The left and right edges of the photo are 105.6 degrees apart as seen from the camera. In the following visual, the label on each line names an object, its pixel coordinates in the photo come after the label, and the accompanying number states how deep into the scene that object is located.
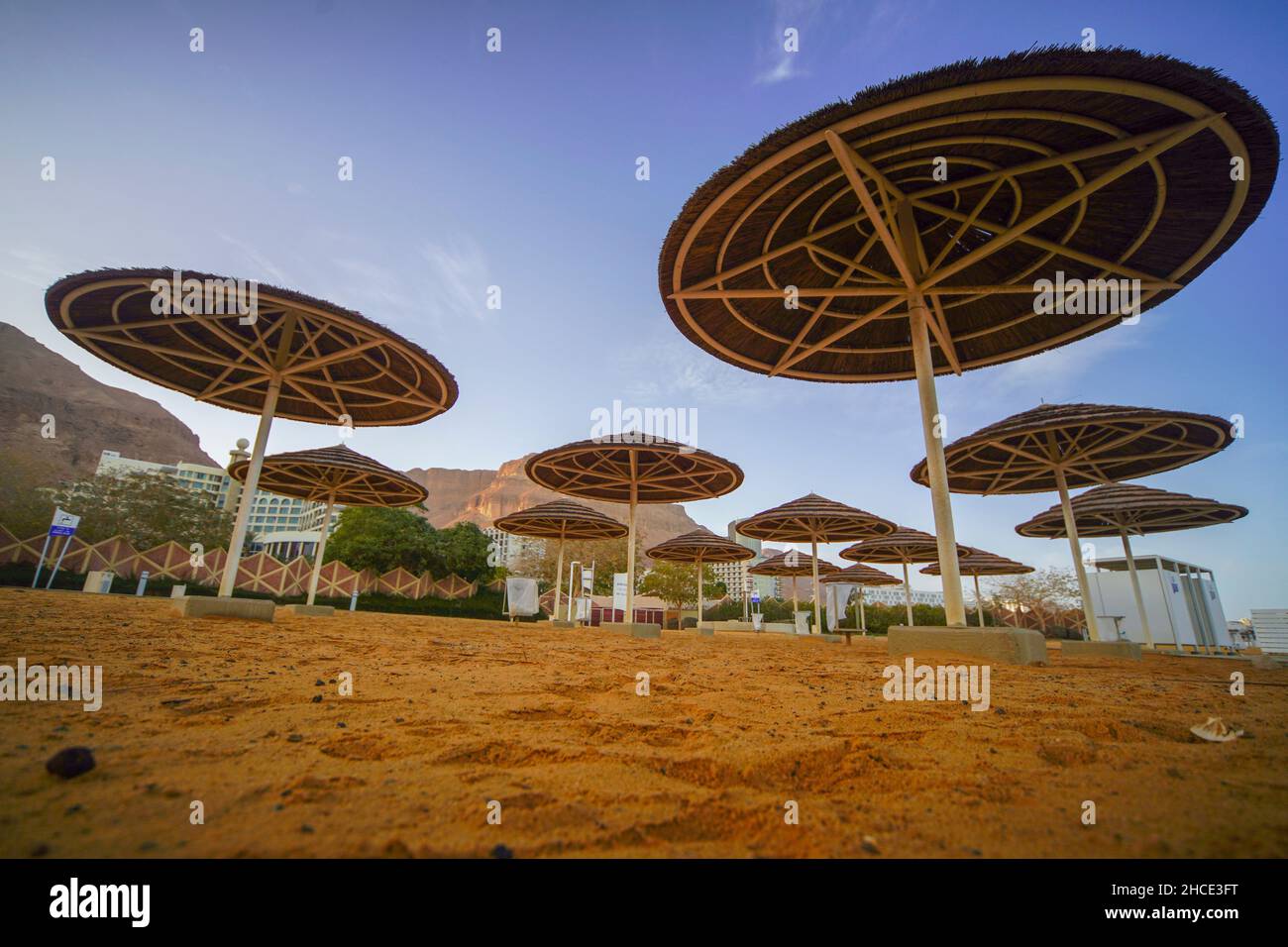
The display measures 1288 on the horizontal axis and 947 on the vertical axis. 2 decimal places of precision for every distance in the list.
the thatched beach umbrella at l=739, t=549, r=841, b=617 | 20.66
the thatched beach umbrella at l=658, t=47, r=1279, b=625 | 4.65
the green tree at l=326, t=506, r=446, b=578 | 28.02
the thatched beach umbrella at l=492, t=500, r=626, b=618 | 16.66
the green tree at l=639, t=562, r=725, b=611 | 42.59
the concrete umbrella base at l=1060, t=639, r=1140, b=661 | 9.33
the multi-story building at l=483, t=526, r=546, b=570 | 47.77
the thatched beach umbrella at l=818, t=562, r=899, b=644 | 25.28
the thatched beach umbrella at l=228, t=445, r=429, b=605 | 13.44
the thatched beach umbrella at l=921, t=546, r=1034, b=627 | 20.95
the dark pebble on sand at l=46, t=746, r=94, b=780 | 1.43
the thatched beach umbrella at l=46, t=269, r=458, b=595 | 7.18
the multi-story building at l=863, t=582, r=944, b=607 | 69.50
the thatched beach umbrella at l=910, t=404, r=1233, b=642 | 8.80
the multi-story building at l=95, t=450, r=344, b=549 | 58.84
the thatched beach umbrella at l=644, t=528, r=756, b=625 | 19.72
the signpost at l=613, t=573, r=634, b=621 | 22.59
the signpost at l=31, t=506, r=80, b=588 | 12.75
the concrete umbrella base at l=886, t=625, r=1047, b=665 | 5.26
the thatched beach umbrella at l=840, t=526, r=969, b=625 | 17.91
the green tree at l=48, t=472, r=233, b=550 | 26.05
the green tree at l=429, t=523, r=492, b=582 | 29.55
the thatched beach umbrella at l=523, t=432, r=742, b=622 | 12.41
